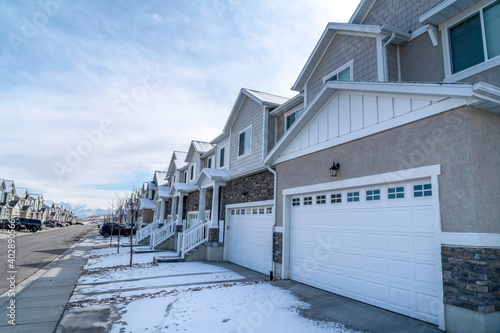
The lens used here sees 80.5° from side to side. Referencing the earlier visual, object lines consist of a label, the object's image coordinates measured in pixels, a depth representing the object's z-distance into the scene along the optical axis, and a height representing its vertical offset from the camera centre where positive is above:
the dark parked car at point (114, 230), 32.97 -2.51
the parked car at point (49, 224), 61.67 -3.74
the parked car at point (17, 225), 38.31 -2.60
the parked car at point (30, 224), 41.25 -2.50
